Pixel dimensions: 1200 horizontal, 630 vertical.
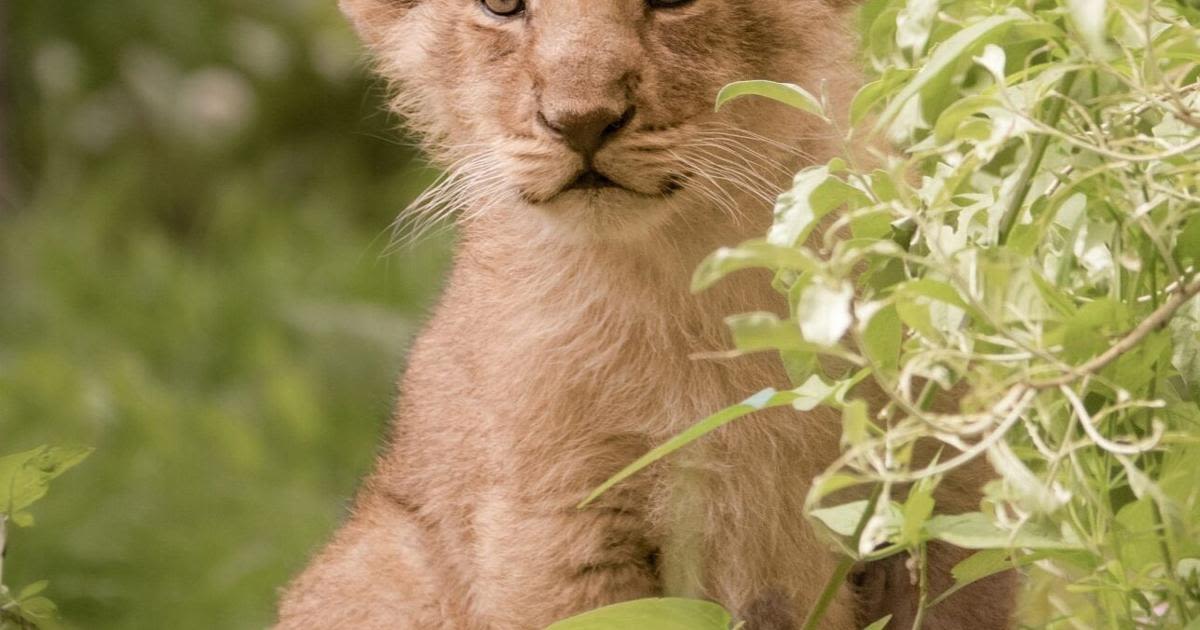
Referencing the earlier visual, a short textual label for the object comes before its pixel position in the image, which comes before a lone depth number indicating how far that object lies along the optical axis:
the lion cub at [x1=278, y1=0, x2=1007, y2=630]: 6.84
